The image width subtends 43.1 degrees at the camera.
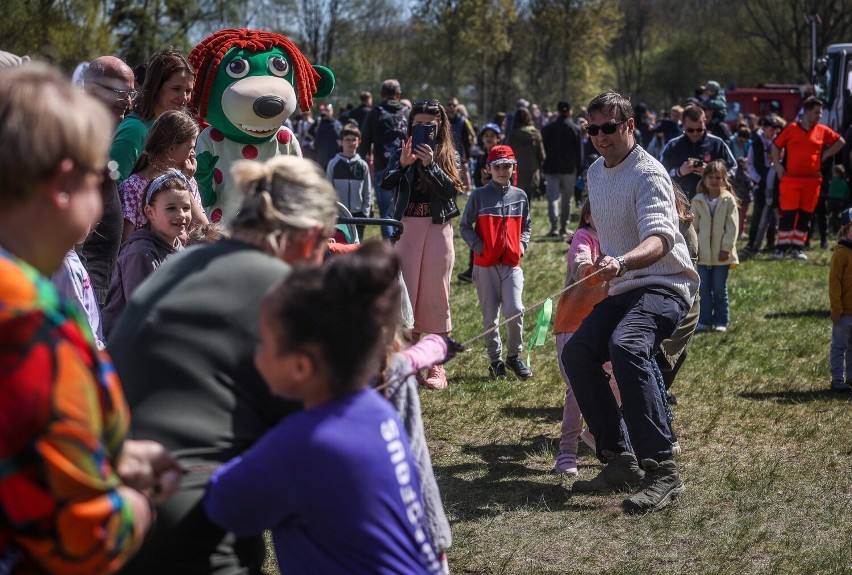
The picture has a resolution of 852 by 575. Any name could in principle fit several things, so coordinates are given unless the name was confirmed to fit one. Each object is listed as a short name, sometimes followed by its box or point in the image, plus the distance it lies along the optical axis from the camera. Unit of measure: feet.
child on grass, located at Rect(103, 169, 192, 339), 13.98
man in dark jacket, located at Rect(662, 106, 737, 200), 33.45
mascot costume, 19.52
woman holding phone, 25.31
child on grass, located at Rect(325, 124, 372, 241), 38.88
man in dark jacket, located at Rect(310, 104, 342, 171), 52.16
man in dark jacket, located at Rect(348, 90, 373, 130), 55.72
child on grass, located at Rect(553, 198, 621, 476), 19.60
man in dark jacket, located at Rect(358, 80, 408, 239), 44.98
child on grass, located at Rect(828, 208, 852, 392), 25.39
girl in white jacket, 30.91
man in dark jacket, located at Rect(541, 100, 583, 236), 52.39
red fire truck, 99.81
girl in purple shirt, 6.80
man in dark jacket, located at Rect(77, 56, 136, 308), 15.99
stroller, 12.81
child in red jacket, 26.81
